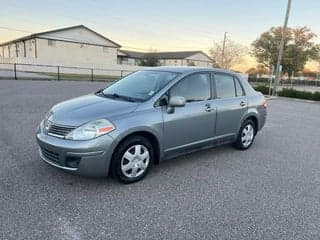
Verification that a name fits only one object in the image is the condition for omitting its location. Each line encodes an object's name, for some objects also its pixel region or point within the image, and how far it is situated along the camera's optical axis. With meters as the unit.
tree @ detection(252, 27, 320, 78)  51.22
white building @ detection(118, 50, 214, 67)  64.19
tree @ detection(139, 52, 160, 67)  49.00
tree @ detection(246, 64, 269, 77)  55.16
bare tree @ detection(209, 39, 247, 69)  60.43
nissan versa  3.53
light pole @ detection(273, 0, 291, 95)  18.19
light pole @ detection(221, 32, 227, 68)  58.47
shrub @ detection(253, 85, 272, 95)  20.42
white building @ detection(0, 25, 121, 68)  41.41
